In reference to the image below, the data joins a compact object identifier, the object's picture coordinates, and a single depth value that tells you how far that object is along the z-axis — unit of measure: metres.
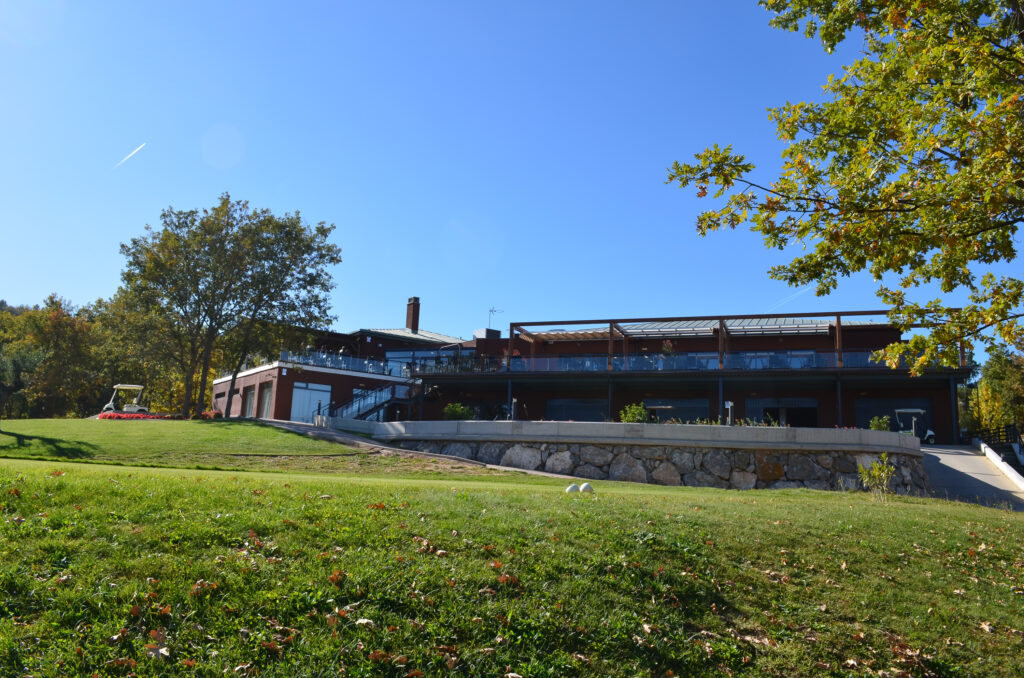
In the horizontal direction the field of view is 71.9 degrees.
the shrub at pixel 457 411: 28.31
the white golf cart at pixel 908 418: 29.87
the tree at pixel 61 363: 47.75
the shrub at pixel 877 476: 16.51
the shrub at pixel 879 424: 23.55
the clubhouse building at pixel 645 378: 29.36
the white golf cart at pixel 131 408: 36.75
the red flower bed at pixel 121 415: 33.03
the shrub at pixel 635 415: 24.08
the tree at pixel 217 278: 34.31
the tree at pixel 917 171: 7.61
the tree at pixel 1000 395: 42.50
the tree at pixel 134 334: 34.03
